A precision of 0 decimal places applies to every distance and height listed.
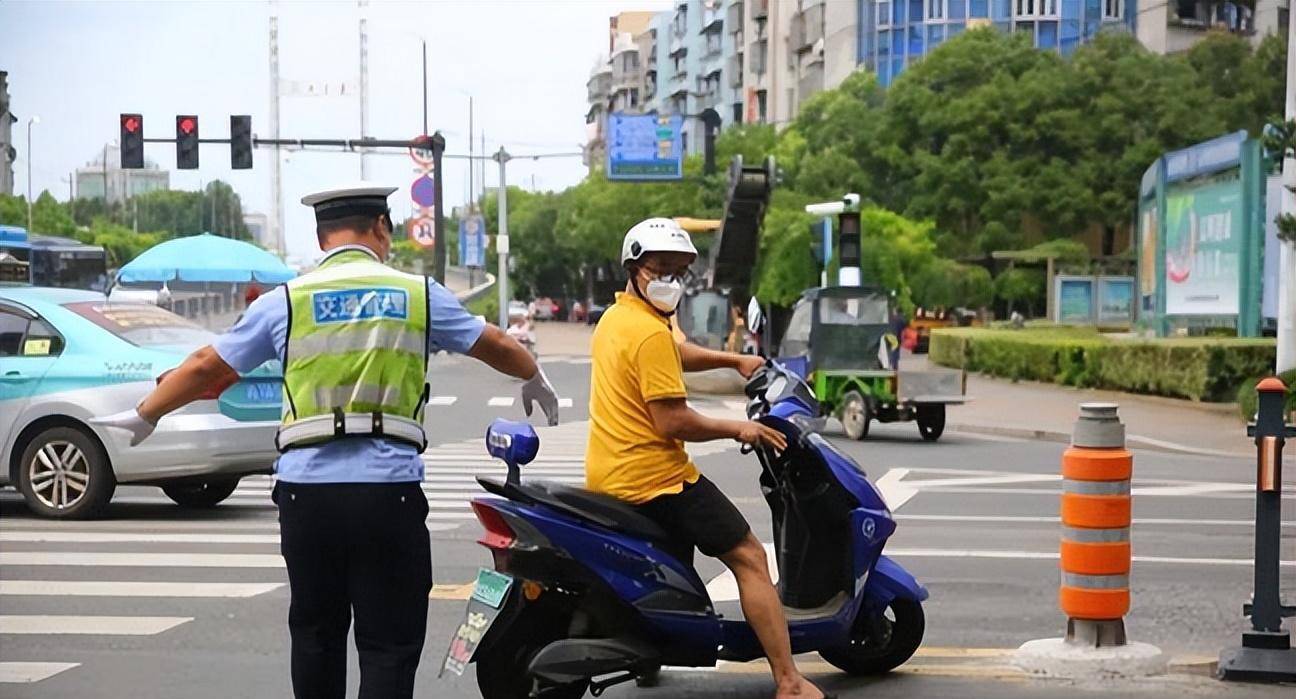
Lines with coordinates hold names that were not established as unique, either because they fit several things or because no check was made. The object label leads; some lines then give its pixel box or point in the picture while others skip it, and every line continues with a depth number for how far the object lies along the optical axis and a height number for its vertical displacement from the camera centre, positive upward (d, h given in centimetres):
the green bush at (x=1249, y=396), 2184 -140
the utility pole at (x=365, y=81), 7800 +922
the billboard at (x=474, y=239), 8394 +230
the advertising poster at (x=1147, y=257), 3678 +68
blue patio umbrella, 2694 +34
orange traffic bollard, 697 -93
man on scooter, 592 -48
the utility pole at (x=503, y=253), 5534 +105
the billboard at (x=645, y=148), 5722 +458
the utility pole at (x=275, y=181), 7169 +455
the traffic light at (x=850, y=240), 2733 +75
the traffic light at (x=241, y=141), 3588 +297
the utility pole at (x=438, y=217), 3988 +169
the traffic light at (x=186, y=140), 3622 +301
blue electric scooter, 588 -102
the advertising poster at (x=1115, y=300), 4431 -29
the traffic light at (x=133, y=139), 3497 +291
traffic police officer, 465 -41
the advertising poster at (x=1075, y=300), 4438 -29
